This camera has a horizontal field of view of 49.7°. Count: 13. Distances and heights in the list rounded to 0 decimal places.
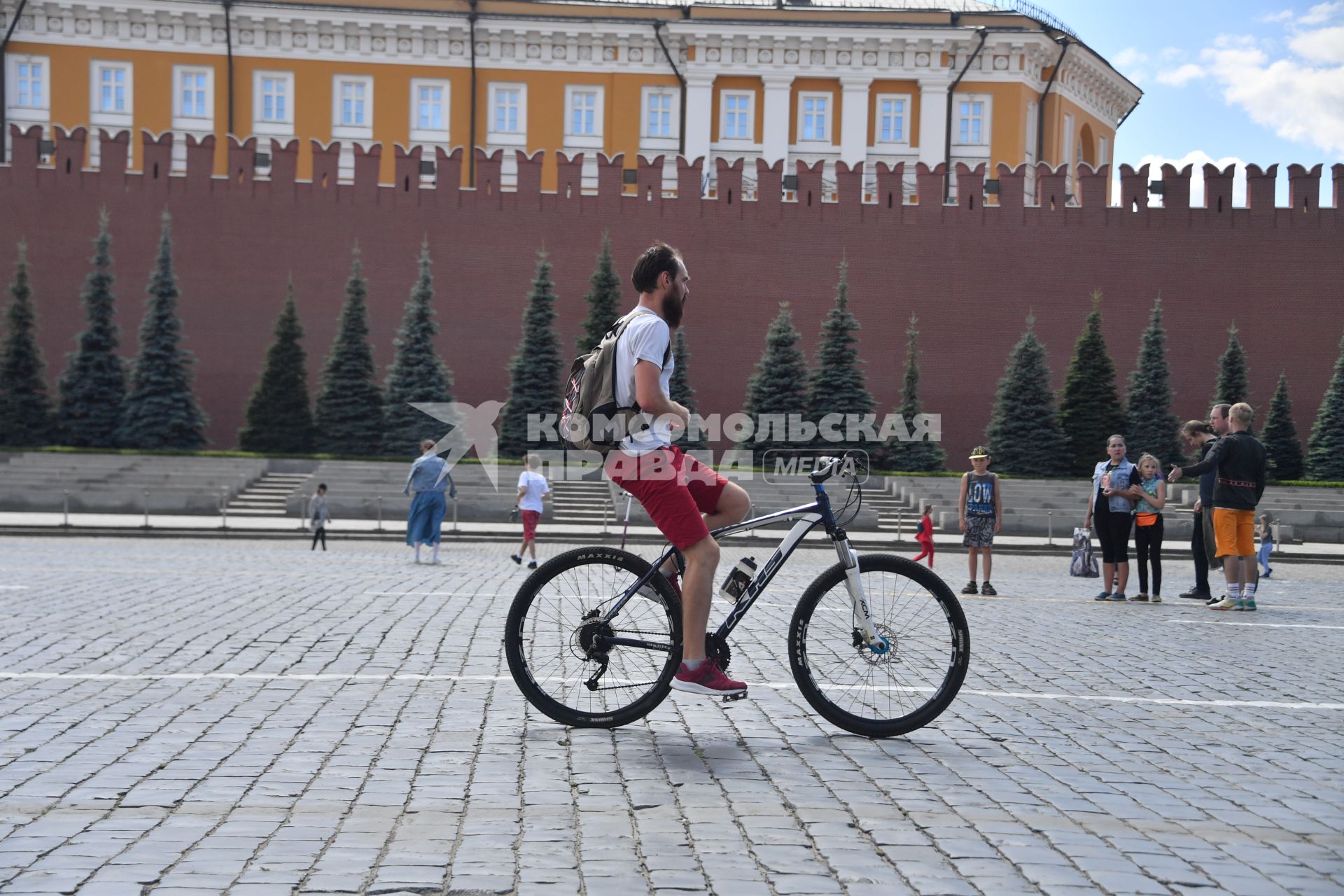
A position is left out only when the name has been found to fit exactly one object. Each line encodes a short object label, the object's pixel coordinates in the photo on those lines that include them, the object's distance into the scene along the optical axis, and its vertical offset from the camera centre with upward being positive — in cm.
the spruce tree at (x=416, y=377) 3216 +136
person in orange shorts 1066 -39
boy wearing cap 1230 -54
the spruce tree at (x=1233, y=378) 3391 +166
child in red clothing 1598 -97
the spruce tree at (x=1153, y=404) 3289 +101
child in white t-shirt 1574 -65
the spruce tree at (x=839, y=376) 3294 +154
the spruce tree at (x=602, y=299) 3341 +325
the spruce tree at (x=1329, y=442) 3238 +20
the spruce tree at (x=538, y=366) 3291 +166
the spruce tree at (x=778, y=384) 3309 +133
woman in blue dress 1519 -70
